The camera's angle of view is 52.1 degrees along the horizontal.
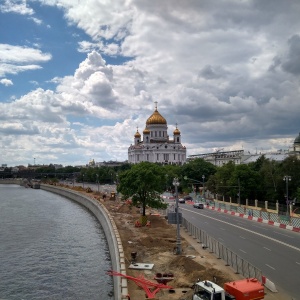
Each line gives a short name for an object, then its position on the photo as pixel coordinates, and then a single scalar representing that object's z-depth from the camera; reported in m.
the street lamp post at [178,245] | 24.02
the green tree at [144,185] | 38.92
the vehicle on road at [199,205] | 54.81
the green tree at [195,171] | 84.05
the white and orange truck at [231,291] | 14.01
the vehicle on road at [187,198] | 67.02
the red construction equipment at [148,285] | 16.60
